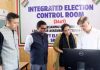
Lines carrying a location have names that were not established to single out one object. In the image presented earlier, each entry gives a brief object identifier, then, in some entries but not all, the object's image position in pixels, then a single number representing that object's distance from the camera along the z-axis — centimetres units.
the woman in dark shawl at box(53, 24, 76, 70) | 216
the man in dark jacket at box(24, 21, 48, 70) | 208
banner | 264
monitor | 102
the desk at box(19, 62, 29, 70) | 236
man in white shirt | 135
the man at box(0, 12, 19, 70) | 148
